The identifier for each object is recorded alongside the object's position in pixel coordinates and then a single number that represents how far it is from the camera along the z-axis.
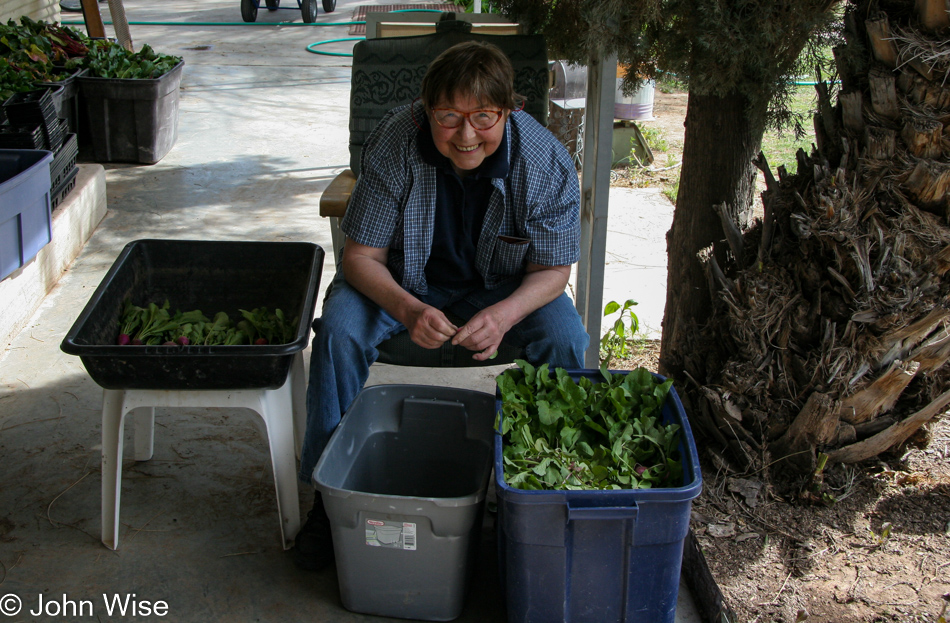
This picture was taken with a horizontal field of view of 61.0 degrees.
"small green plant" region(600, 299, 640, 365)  2.84
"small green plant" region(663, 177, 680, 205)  4.75
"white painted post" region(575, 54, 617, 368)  2.18
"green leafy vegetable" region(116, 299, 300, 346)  2.02
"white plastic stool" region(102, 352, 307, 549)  1.85
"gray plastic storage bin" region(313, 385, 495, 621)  1.64
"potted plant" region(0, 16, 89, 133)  4.03
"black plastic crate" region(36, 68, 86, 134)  4.28
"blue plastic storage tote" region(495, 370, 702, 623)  1.51
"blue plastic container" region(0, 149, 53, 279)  2.70
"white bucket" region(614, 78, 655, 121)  5.63
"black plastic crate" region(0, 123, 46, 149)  3.32
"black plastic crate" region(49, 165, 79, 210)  3.56
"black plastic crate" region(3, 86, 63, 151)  3.50
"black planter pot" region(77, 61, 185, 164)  4.74
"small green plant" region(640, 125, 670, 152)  5.68
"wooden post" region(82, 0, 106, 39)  6.03
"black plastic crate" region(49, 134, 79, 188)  3.55
